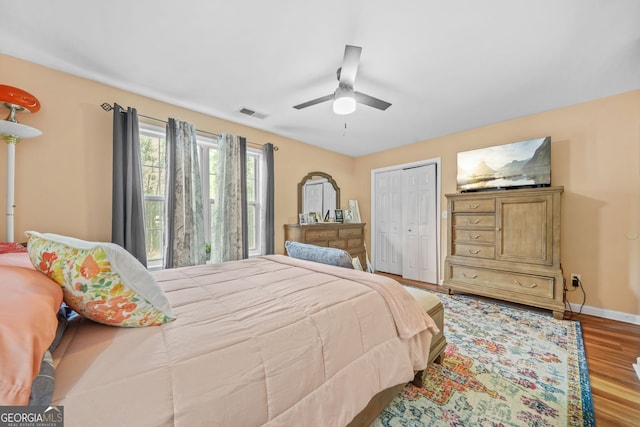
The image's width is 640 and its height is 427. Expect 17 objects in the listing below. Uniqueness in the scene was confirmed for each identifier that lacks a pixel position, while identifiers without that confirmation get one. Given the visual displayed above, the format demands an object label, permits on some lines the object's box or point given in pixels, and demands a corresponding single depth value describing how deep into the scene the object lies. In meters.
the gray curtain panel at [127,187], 2.41
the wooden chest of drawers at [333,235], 3.77
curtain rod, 2.42
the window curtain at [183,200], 2.74
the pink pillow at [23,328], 0.53
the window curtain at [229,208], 3.16
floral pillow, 0.88
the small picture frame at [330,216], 4.58
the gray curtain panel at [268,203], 3.64
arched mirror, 4.24
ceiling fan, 1.79
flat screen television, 2.95
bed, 0.68
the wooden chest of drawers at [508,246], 2.72
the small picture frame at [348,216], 4.73
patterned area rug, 1.41
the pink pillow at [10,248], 1.59
